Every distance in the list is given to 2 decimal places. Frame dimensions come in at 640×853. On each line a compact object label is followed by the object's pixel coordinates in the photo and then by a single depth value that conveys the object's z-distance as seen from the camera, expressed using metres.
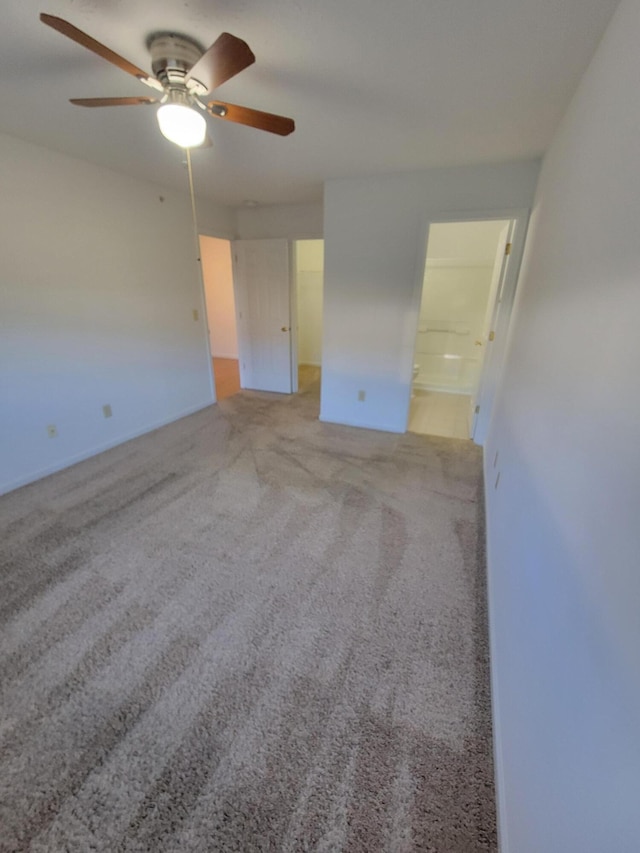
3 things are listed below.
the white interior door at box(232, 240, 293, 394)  4.43
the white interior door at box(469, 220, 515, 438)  2.97
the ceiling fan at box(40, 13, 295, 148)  1.25
